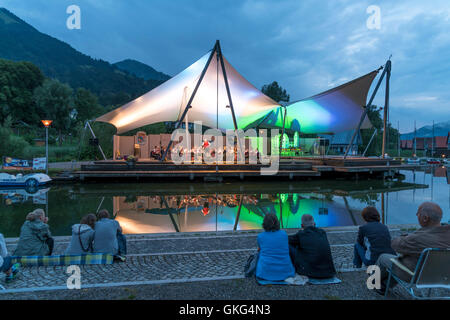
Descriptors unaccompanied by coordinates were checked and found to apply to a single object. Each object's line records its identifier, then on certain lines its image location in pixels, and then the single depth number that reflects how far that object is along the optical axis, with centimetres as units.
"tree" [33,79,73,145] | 3253
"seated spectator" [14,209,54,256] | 311
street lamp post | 1237
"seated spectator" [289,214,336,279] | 263
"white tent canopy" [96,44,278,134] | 1330
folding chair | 199
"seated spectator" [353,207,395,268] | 265
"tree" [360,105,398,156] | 3459
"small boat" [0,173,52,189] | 1106
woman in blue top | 262
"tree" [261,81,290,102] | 4056
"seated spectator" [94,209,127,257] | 322
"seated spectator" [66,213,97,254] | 318
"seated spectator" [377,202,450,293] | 206
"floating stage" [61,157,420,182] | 1288
